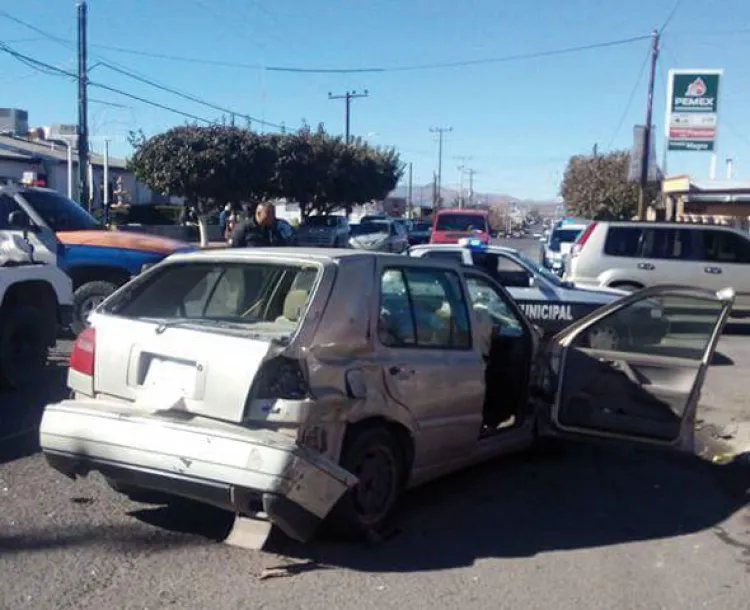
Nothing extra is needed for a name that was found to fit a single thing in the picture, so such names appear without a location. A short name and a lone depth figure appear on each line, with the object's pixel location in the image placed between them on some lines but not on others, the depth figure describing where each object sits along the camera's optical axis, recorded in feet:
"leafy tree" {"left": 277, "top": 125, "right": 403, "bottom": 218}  142.10
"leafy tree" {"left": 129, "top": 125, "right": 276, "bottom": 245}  125.90
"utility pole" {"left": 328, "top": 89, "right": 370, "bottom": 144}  219.37
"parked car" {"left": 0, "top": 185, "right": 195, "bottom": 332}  39.96
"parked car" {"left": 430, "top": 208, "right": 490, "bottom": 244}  87.97
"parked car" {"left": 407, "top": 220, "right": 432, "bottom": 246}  137.01
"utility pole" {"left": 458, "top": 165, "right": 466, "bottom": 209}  425.89
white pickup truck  28.89
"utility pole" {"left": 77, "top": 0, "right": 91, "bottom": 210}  103.65
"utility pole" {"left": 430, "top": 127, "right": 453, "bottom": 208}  360.36
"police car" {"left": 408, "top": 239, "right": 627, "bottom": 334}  38.73
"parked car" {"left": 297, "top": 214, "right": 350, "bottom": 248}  115.44
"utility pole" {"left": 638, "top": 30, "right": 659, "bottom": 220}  104.73
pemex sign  103.86
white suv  53.47
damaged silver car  14.90
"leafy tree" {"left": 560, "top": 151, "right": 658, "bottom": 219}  205.98
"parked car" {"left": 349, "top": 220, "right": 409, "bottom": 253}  107.96
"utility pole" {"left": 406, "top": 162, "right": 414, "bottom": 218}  322.83
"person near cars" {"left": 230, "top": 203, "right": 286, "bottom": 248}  34.04
